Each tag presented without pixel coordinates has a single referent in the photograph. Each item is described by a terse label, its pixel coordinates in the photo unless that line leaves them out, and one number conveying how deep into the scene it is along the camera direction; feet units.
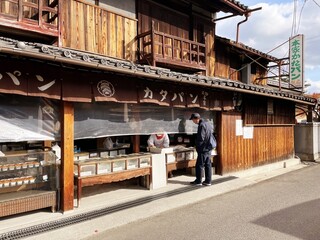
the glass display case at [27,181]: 17.97
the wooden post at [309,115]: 51.96
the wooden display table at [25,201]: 17.33
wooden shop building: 17.99
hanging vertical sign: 47.09
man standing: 27.35
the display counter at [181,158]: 28.66
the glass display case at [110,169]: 21.15
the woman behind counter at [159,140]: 28.96
